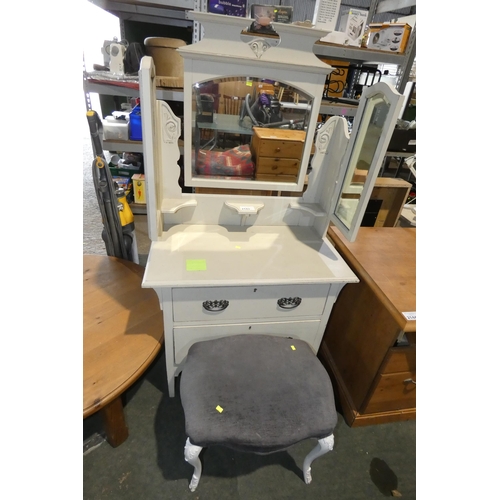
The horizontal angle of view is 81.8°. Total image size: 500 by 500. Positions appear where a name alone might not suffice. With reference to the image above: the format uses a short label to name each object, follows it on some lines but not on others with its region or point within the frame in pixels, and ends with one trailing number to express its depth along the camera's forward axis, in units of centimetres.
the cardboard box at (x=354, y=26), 190
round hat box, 161
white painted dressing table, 107
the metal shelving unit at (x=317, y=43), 172
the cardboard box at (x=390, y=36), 198
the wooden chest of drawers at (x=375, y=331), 118
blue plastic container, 193
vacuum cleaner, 138
